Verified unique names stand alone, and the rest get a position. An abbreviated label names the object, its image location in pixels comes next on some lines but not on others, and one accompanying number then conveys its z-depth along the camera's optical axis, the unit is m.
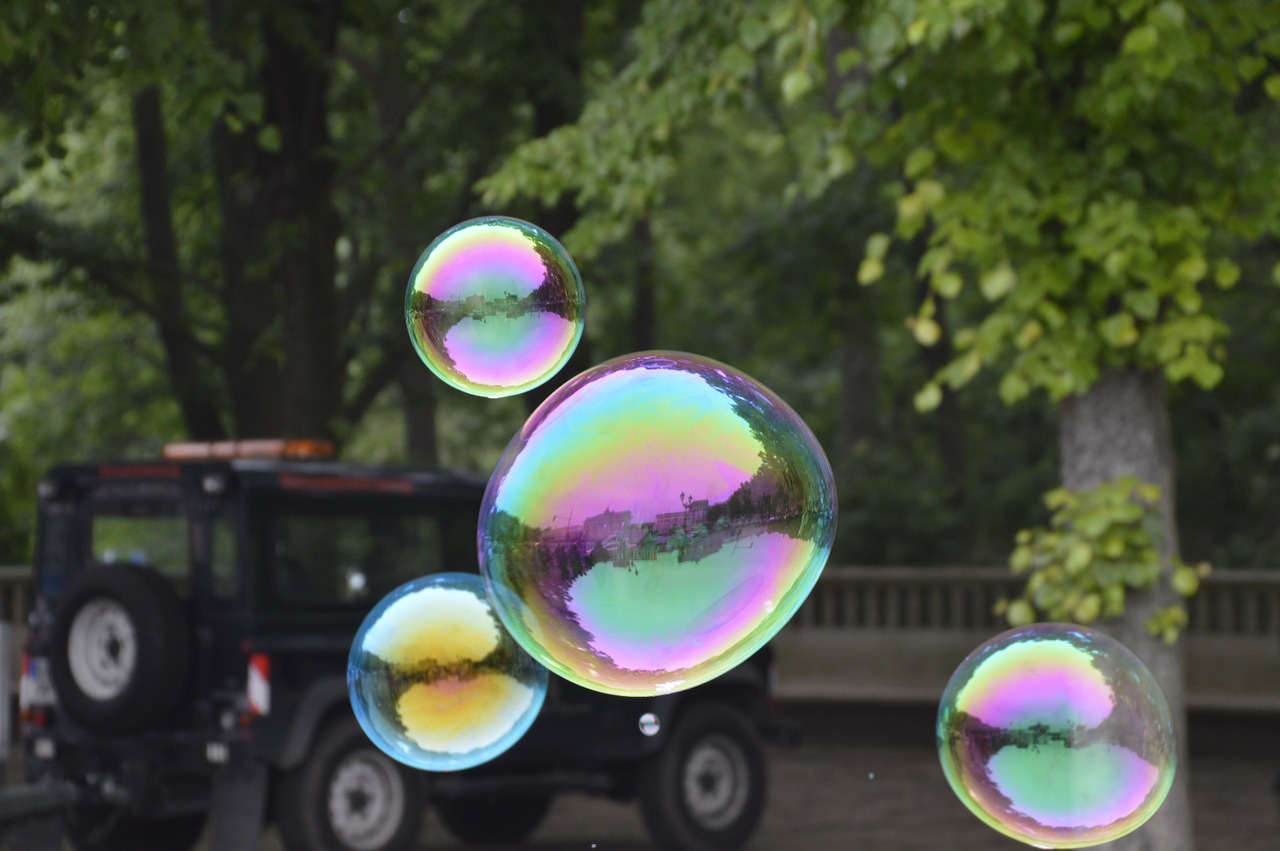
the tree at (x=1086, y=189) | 13.45
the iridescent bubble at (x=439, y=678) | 11.35
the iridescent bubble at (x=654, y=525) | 8.55
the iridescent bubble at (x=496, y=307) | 11.88
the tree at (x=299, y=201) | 24.02
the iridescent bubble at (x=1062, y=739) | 10.19
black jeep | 16.61
